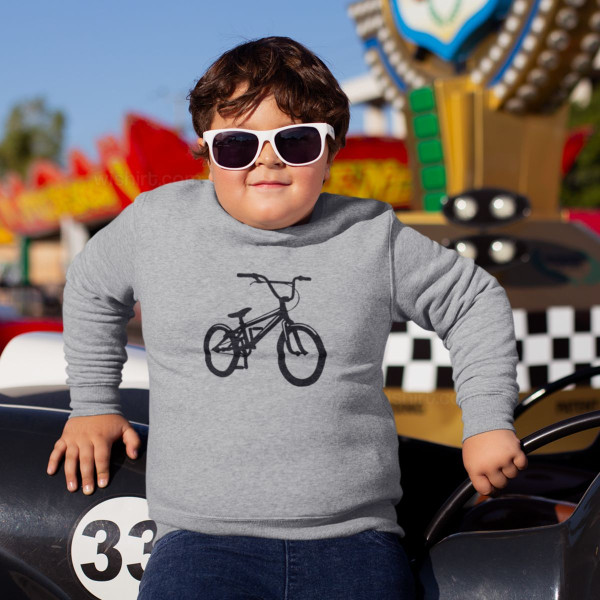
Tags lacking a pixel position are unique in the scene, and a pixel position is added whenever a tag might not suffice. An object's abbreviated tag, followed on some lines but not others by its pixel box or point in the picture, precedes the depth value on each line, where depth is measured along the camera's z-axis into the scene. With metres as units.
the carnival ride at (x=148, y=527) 0.98
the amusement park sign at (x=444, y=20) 3.96
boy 1.05
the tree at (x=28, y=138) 46.19
